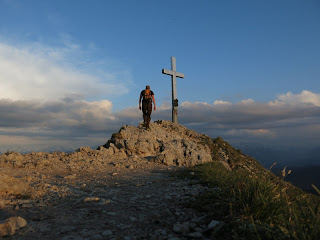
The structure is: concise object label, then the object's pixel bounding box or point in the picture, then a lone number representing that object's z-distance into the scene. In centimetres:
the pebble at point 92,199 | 486
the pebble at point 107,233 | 324
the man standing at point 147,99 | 1462
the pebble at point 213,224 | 325
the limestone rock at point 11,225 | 318
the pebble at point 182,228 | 327
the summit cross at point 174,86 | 1875
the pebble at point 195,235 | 310
